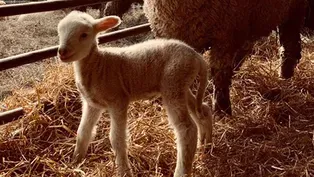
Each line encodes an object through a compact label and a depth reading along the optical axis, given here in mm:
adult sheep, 3596
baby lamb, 2926
